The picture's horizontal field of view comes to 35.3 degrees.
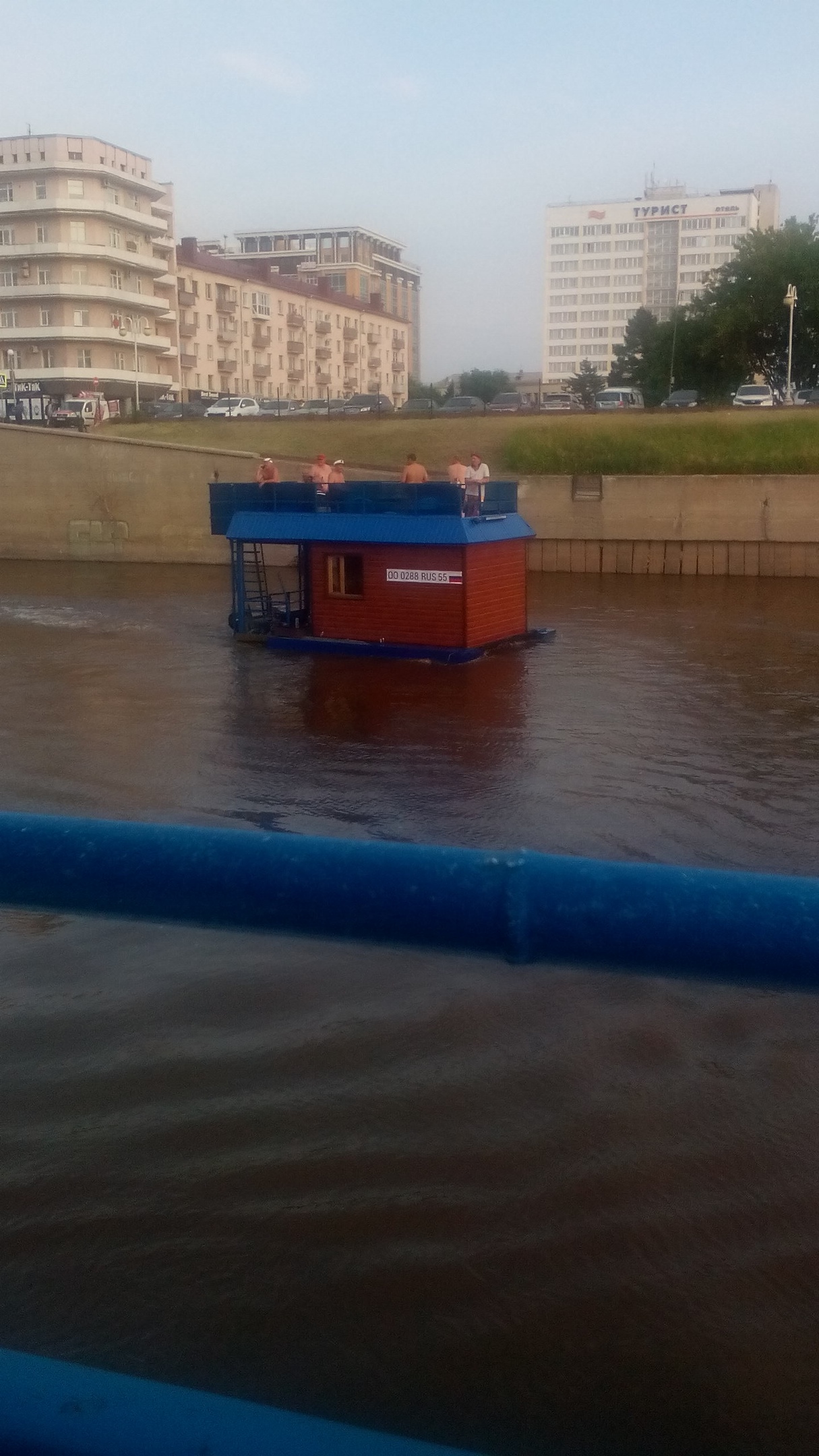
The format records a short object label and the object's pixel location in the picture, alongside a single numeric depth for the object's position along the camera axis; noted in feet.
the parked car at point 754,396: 151.74
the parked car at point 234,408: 167.83
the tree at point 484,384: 293.64
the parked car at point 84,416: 155.22
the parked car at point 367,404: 176.76
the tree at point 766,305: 174.70
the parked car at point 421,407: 150.71
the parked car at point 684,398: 161.79
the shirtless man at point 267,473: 71.72
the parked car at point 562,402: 200.44
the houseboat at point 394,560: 61.98
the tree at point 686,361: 184.03
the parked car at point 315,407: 183.90
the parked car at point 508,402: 179.23
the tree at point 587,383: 260.42
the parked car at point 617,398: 167.51
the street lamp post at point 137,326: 227.40
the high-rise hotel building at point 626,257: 460.55
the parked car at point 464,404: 171.53
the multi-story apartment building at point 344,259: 360.28
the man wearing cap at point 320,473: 69.26
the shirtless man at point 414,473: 67.15
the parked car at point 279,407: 180.81
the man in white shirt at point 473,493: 61.98
